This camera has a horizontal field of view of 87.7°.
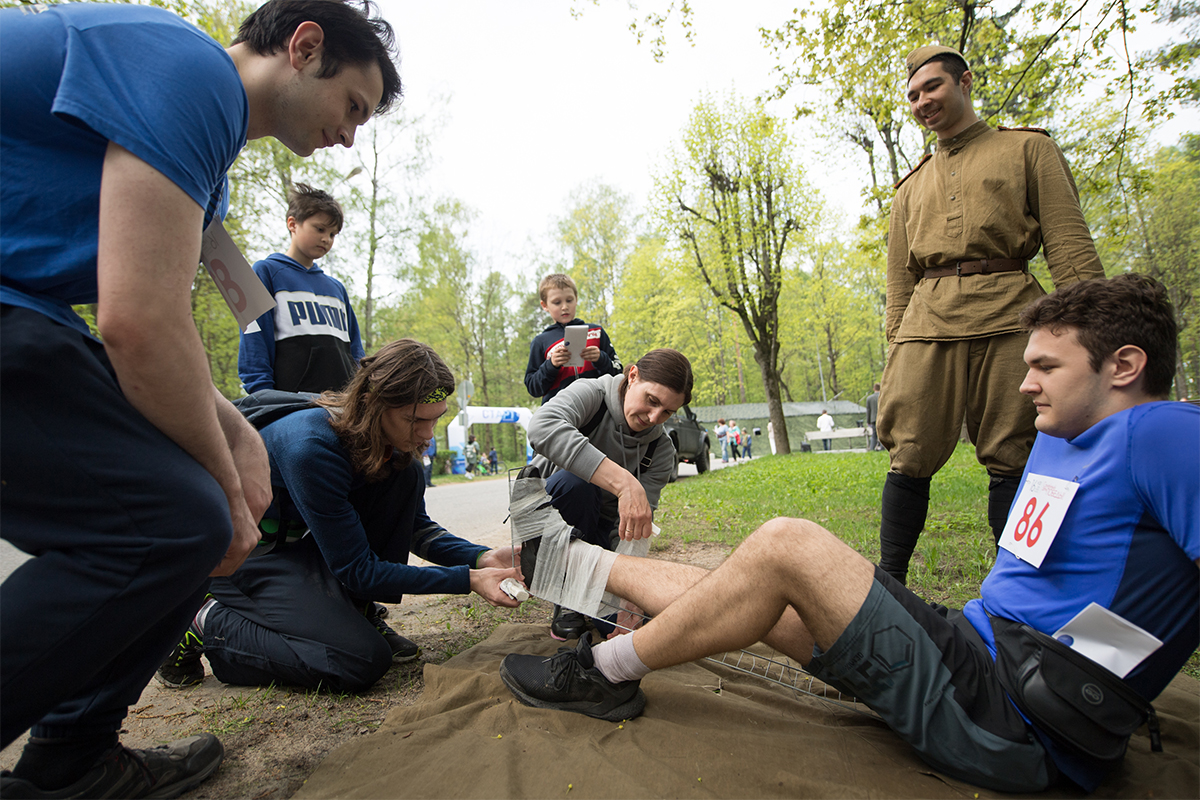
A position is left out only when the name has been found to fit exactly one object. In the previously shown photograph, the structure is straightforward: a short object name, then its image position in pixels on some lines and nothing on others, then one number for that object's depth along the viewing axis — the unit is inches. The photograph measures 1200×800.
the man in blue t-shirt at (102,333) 39.1
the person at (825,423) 890.1
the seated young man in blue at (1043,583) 51.0
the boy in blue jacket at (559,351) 145.4
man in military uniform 92.2
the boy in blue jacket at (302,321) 119.0
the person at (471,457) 742.5
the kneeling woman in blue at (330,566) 84.0
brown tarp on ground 57.7
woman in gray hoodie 94.3
